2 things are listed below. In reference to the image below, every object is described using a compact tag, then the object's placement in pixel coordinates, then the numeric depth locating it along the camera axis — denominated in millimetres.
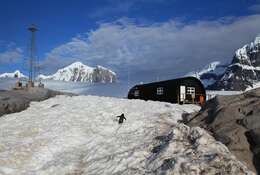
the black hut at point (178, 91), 31478
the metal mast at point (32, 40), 32362
